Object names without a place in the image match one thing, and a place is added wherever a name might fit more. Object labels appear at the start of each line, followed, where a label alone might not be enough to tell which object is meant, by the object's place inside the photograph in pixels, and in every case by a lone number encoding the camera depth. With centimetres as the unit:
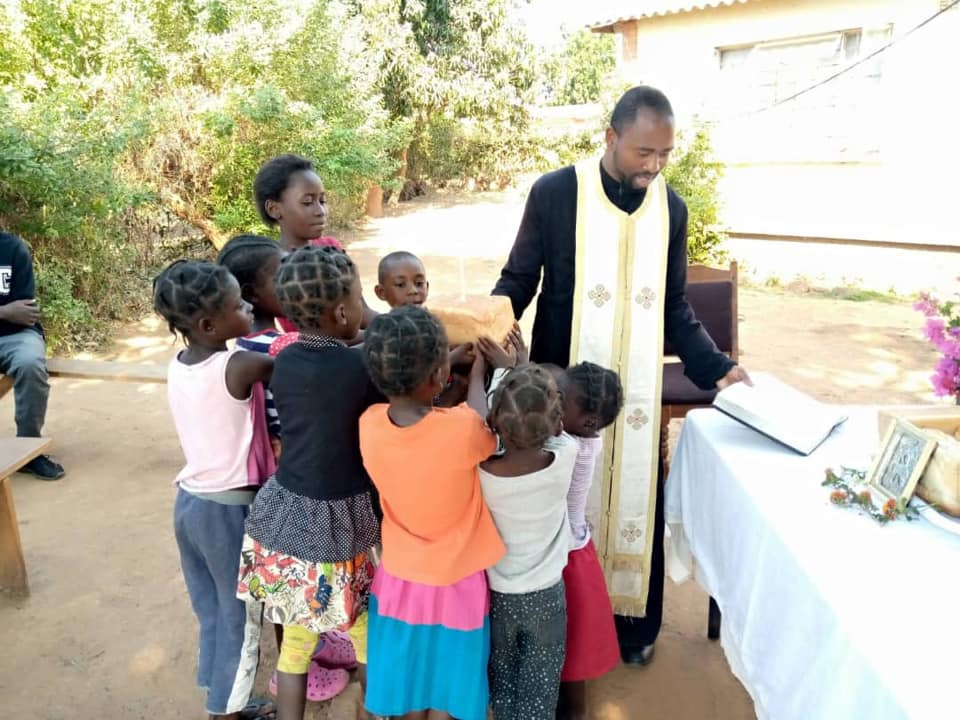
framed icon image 171
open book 214
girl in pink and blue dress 182
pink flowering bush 192
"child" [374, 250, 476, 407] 254
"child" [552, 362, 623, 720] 207
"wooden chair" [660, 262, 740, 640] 431
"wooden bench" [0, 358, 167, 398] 471
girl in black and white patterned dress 194
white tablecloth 130
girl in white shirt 182
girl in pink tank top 210
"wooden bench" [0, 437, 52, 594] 328
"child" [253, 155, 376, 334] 283
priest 257
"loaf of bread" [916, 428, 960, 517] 165
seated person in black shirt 466
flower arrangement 172
